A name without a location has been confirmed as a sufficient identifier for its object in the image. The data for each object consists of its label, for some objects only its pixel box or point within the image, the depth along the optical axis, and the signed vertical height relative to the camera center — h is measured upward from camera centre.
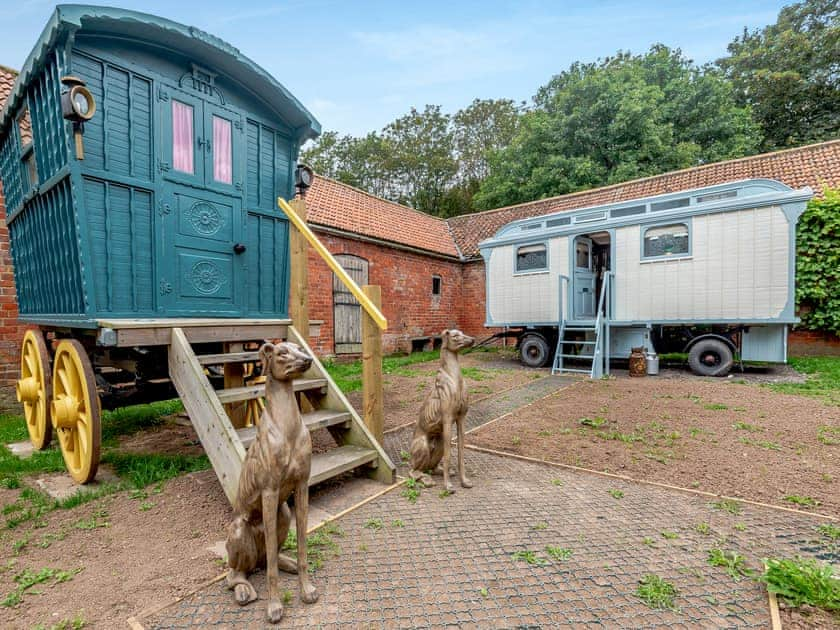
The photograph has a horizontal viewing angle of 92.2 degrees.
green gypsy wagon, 2.90 +0.78
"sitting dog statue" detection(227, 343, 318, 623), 1.68 -0.75
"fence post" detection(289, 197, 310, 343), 3.91 +0.25
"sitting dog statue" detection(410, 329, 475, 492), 2.86 -0.76
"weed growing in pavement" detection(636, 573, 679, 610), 1.71 -1.24
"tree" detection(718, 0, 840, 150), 17.14 +10.27
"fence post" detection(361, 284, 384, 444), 3.27 -0.51
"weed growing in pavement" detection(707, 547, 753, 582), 1.90 -1.24
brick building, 9.56 +1.88
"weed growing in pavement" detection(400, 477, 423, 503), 2.76 -1.28
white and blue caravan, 6.76 +0.64
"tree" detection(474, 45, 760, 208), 14.98 +7.12
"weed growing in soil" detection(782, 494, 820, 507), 2.60 -1.24
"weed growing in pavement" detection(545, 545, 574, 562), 2.05 -1.26
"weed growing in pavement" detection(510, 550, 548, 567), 2.01 -1.26
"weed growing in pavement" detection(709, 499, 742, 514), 2.53 -1.25
